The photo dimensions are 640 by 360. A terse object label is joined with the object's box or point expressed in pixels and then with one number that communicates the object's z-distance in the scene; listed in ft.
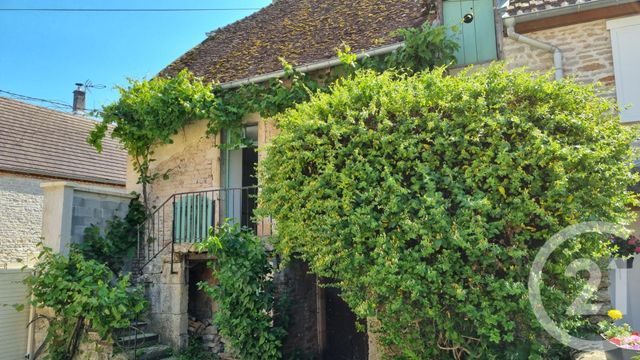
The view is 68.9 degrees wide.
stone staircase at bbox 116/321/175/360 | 20.70
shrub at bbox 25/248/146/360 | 19.58
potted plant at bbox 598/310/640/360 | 11.96
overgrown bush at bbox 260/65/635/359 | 11.62
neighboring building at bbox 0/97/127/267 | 36.24
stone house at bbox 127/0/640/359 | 20.51
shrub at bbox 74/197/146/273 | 24.38
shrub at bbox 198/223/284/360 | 18.02
